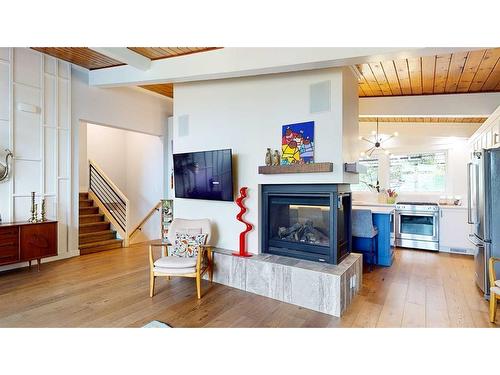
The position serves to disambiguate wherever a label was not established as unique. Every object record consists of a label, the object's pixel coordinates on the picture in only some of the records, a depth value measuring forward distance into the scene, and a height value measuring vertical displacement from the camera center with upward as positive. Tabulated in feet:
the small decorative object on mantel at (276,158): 11.87 +1.29
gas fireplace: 10.88 -1.44
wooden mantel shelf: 10.53 +0.80
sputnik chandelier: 21.68 +3.70
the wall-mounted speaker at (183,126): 14.64 +3.35
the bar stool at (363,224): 14.32 -1.92
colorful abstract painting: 11.30 +1.87
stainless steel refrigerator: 10.57 -0.87
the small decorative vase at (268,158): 12.00 +1.30
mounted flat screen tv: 12.53 +0.64
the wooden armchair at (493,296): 8.81 -3.48
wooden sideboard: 12.94 -2.61
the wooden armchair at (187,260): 10.84 -2.94
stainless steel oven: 18.85 -2.64
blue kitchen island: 15.37 -3.04
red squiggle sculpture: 12.24 -1.67
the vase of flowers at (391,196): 20.98 -0.64
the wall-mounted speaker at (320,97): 10.98 +3.68
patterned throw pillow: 12.14 -2.51
